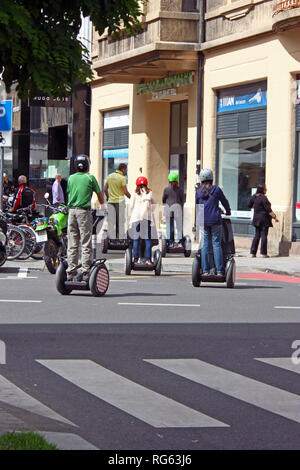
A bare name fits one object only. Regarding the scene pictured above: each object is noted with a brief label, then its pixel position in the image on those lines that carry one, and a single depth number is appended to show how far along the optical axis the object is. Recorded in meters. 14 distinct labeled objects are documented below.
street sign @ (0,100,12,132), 21.86
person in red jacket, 23.22
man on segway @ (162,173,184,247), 21.39
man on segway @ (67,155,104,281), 13.87
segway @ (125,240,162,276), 17.69
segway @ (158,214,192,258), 21.52
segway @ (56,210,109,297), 13.75
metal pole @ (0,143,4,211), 21.45
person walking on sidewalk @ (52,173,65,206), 35.38
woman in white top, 17.42
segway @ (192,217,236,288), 15.56
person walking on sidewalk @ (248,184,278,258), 22.64
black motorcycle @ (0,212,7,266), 18.81
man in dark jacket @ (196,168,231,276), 15.43
